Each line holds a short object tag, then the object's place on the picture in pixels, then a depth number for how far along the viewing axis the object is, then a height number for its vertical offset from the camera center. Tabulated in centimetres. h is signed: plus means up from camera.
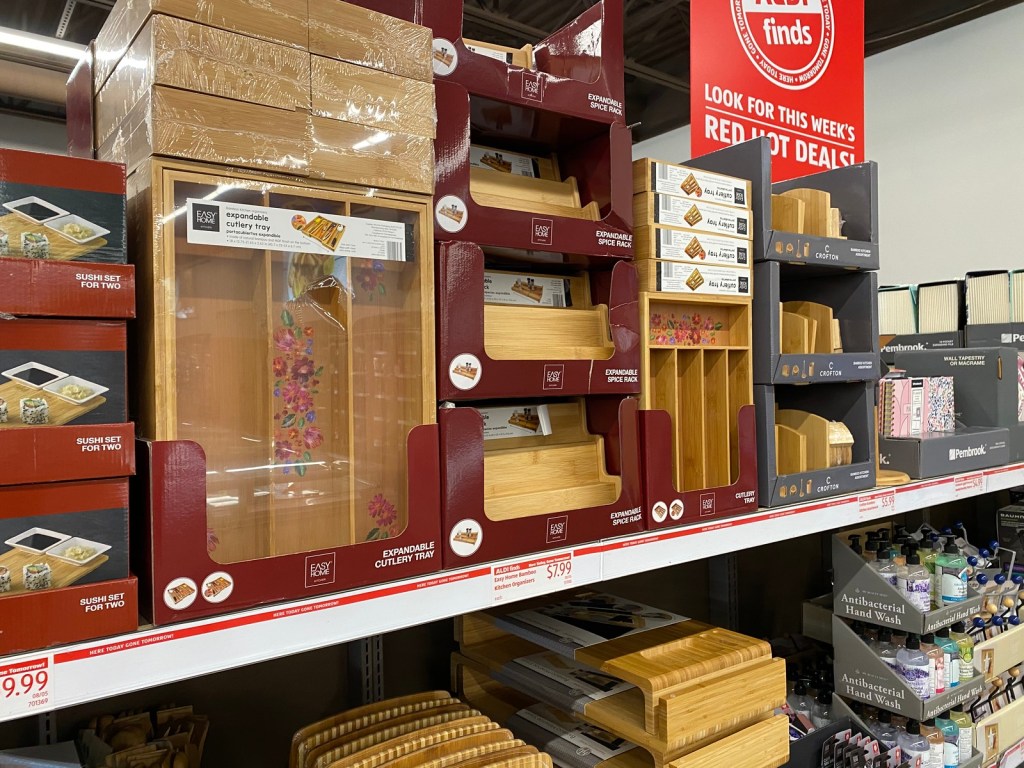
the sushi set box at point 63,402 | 83 -2
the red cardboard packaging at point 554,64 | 121 +54
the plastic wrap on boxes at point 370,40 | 105 +48
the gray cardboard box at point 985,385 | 239 -5
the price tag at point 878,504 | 185 -33
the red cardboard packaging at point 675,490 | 141 -23
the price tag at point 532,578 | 119 -32
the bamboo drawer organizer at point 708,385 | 157 -2
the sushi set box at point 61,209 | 85 +20
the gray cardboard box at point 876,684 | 197 -84
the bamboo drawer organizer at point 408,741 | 118 -59
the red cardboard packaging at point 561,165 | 119 +36
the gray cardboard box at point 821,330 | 165 +12
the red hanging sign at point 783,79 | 216 +88
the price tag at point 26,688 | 80 -32
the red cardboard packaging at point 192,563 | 90 -23
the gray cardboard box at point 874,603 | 201 -64
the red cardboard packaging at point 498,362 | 117 +4
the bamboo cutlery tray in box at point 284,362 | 95 +2
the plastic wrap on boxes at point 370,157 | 104 +31
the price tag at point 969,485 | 217 -34
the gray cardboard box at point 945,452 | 207 -24
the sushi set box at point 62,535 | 83 -17
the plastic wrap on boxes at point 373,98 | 104 +40
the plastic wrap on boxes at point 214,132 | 92 +32
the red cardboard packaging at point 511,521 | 115 -22
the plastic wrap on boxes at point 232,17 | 95 +47
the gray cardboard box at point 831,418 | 164 -16
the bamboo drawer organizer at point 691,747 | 140 -72
